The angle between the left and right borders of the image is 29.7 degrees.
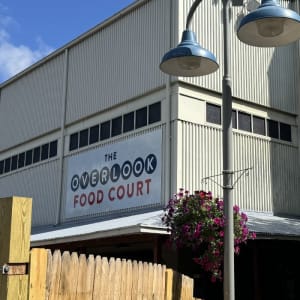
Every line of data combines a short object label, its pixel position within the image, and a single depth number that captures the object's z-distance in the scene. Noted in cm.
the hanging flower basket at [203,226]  795
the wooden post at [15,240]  475
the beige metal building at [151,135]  1647
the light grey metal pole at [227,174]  685
